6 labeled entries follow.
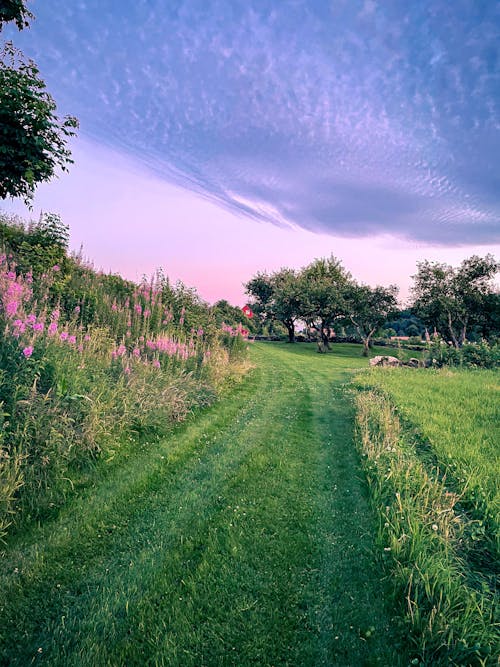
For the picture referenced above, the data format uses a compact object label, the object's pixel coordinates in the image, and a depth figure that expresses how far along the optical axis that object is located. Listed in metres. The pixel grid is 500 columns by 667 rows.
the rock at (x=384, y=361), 17.23
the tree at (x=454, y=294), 25.97
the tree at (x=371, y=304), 28.12
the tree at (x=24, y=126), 7.70
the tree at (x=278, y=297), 30.44
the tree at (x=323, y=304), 27.53
